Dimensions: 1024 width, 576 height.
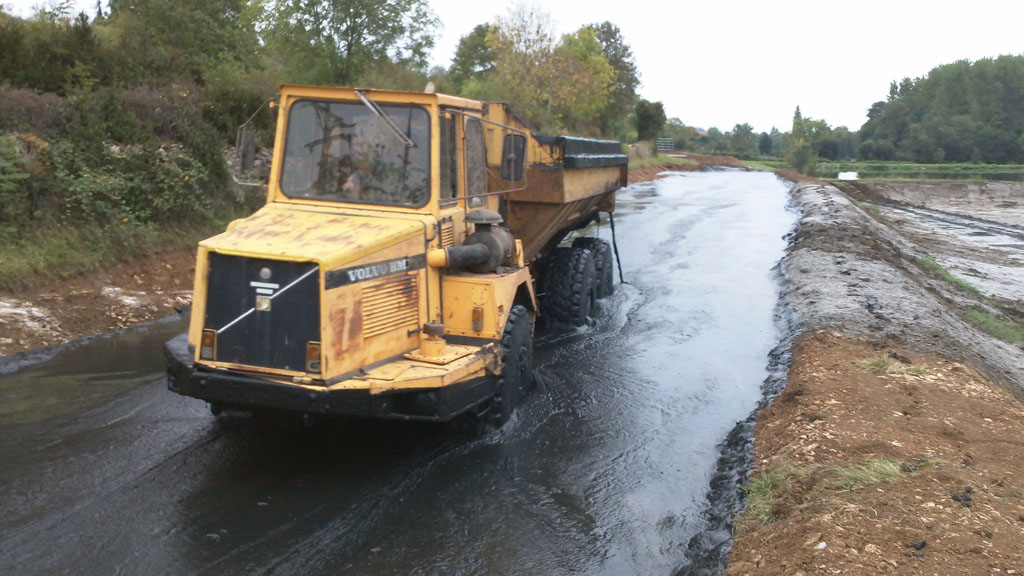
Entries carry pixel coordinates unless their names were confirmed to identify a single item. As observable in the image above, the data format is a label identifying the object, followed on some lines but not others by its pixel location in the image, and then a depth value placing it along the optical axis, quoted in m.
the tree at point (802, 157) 58.47
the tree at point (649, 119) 66.00
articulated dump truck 5.31
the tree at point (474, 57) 55.19
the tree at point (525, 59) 41.31
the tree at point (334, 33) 18.83
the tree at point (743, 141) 103.56
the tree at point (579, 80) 42.91
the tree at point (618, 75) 60.62
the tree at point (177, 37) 15.63
